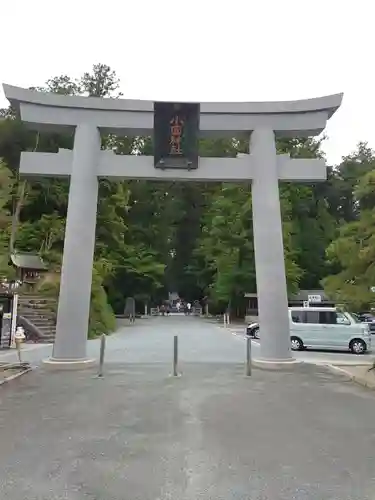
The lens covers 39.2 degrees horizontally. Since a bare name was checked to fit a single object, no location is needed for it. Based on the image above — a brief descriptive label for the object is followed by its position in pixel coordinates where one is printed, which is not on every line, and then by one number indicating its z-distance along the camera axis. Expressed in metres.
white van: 20.98
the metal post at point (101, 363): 13.10
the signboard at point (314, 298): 30.37
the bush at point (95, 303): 28.41
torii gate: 14.88
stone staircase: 24.83
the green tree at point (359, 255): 12.58
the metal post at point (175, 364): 13.20
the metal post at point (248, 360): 13.19
